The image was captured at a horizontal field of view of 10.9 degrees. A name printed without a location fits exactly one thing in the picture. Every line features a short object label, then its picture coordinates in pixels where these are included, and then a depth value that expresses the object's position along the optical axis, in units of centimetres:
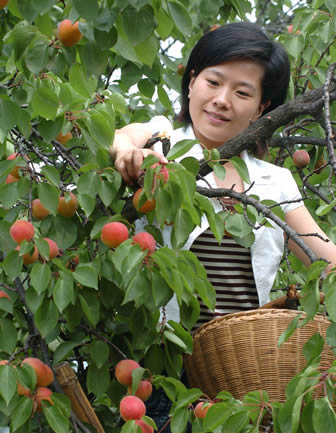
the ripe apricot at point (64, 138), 277
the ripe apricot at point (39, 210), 256
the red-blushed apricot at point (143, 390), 252
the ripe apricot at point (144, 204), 250
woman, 282
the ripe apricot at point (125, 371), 253
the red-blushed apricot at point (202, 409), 247
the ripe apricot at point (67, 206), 256
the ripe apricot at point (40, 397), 247
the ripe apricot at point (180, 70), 404
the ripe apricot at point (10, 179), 258
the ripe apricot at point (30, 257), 246
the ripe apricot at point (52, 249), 248
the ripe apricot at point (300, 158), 311
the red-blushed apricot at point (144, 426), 244
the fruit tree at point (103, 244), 239
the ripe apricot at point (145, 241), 242
